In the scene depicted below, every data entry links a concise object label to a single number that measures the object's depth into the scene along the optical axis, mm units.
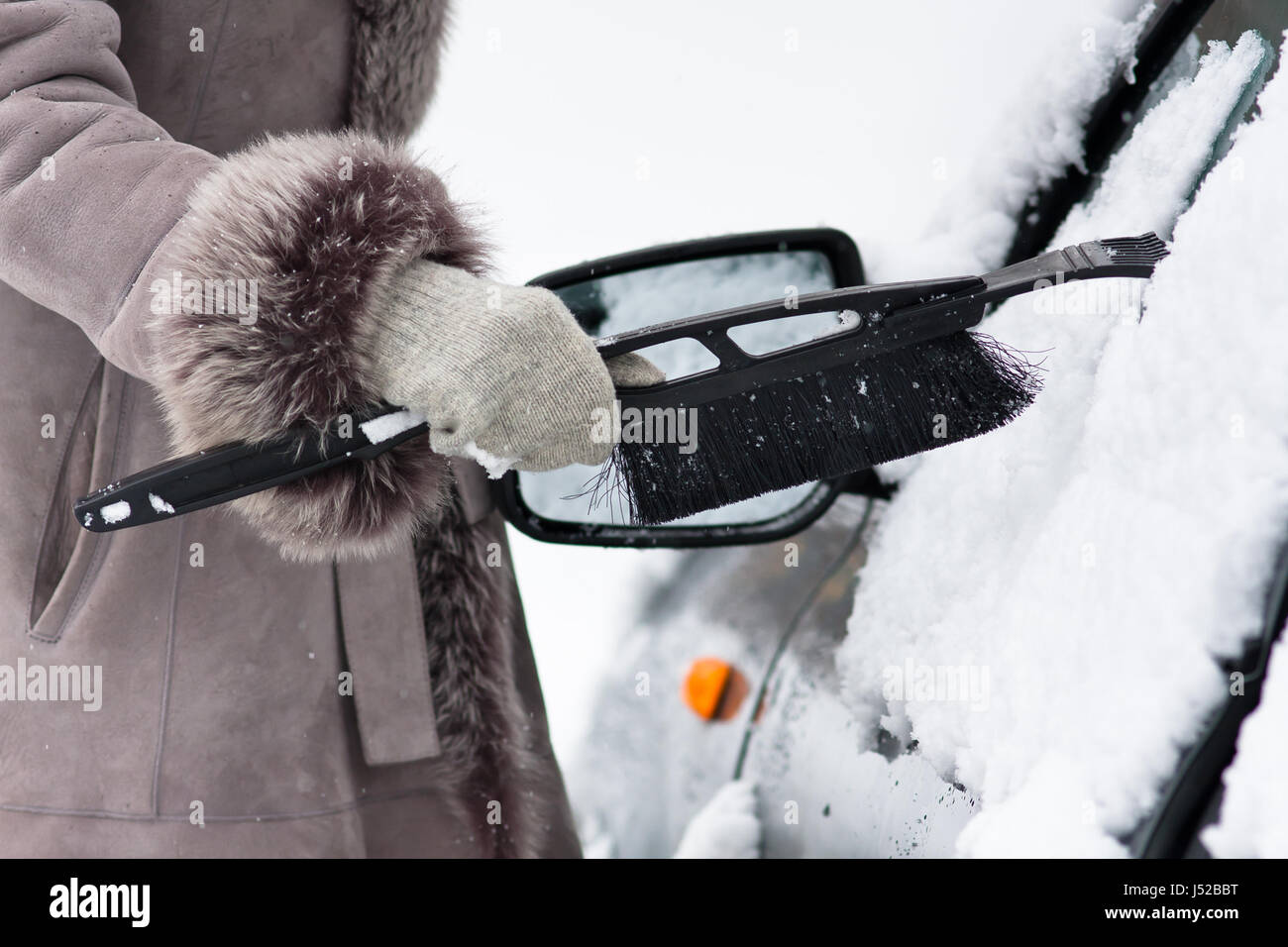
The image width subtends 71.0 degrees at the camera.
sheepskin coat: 711
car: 733
